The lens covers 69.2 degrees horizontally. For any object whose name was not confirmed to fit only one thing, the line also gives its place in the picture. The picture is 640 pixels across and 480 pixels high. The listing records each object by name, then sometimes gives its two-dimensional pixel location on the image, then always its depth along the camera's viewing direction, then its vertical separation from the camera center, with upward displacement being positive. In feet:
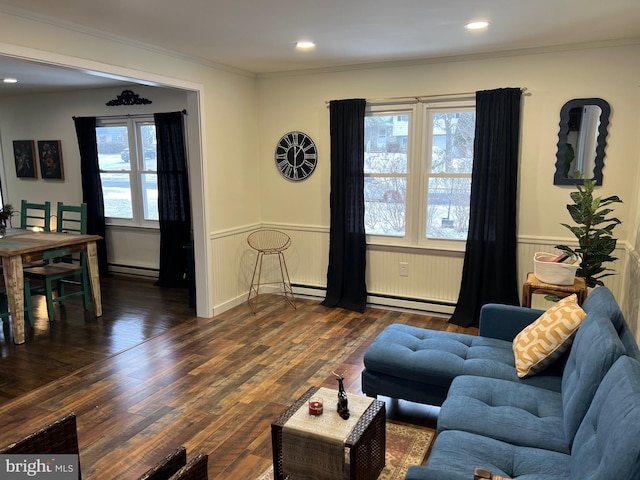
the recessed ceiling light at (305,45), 12.27 +3.40
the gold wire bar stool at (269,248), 17.54 -2.87
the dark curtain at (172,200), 18.47 -1.12
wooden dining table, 12.98 -2.39
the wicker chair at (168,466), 4.87 -3.17
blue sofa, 4.81 -3.47
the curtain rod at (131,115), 19.04 +2.39
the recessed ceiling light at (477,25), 10.64 +3.35
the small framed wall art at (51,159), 21.27 +0.66
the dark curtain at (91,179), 20.21 -0.26
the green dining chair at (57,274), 14.69 -3.31
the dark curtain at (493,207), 13.48 -1.08
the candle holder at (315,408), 7.02 -3.55
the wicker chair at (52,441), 5.34 -3.22
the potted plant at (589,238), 10.61 -1.58
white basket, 10.52 -2.32
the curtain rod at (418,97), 14.07 +2.30
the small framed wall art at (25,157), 21.90 +0.77
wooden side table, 10.53 -2.71
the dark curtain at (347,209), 15.51 -1.30
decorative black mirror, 12.71 +0.83
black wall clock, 16.60 +0.57
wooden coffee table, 6.57 -3.97
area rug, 7.66 -4.89
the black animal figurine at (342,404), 6.97 -3.52
